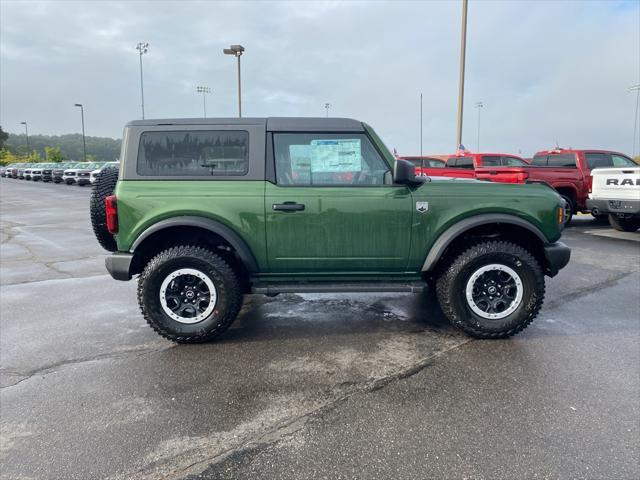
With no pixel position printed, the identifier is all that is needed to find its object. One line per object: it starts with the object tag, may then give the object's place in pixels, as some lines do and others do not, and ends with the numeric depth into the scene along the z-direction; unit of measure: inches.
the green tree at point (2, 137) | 3654.8
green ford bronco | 150.5
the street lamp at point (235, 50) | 974.2
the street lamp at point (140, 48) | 1747.7
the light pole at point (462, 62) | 642.2
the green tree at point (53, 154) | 2716.5
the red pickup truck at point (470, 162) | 509.7
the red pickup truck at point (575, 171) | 430.3
